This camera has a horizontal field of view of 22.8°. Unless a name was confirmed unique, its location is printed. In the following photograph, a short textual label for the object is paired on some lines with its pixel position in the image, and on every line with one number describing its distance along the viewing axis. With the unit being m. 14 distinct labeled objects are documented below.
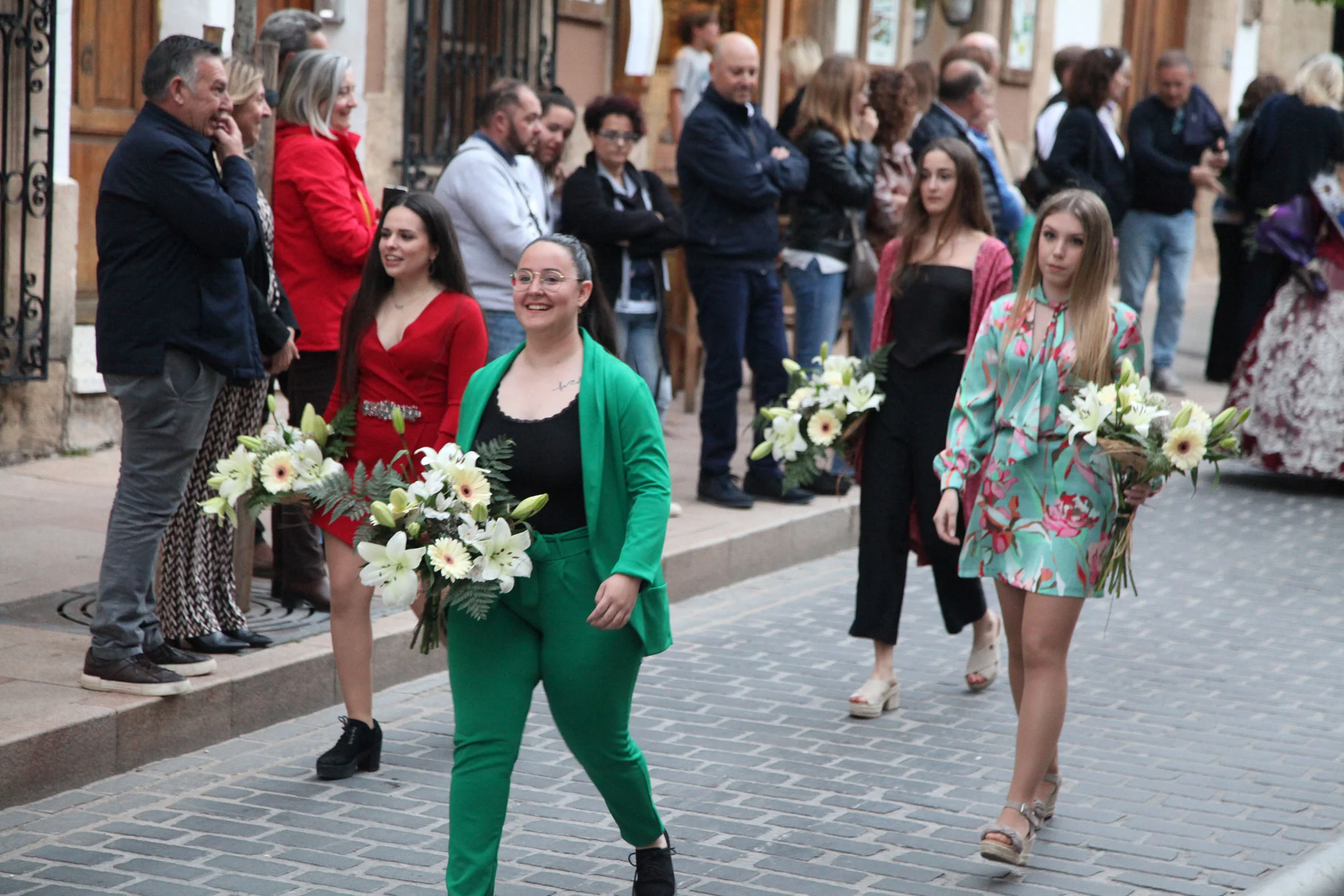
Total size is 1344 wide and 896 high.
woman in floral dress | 8.85
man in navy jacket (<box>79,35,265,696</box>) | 9.80
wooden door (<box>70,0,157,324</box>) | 17.18
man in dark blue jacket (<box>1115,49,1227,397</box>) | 24.32
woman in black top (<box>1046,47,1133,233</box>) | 21.96
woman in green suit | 7.52
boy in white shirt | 22.03
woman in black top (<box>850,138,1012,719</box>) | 11.38
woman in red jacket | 12.03
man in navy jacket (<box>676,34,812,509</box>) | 15.92
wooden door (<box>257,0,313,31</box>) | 18.59
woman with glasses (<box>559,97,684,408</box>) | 15.33
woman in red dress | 9.80
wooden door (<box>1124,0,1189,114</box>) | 38.87
